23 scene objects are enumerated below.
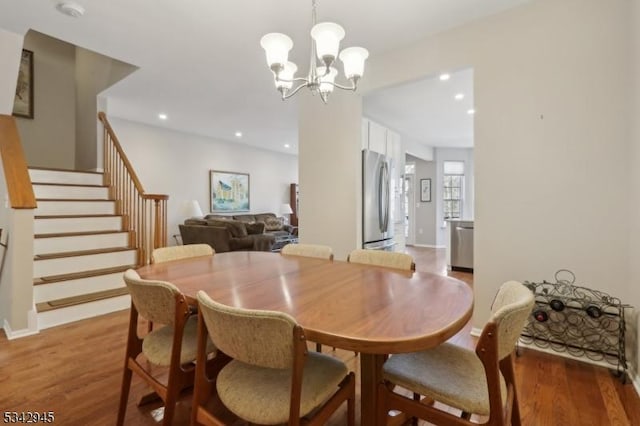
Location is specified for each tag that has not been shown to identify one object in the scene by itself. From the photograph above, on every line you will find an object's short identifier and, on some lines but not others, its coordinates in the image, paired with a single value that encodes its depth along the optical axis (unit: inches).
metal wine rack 80.0
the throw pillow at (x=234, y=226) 206.1
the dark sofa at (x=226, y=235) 203.9
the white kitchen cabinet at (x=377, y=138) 167.3
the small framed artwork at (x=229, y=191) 281.7
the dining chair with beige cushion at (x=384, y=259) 75.8
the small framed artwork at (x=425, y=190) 322.3
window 319.3
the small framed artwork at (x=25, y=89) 189.6
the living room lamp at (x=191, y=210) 244.2
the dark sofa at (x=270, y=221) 287.4
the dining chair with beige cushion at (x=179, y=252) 84.5
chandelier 66.4
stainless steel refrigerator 146.4
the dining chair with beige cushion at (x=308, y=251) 90.6
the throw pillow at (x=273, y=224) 303.9
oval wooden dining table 37.7
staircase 117.0
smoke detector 95.7
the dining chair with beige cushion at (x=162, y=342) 49.5
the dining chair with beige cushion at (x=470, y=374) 38.3
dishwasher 201.8
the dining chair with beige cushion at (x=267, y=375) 36.6
